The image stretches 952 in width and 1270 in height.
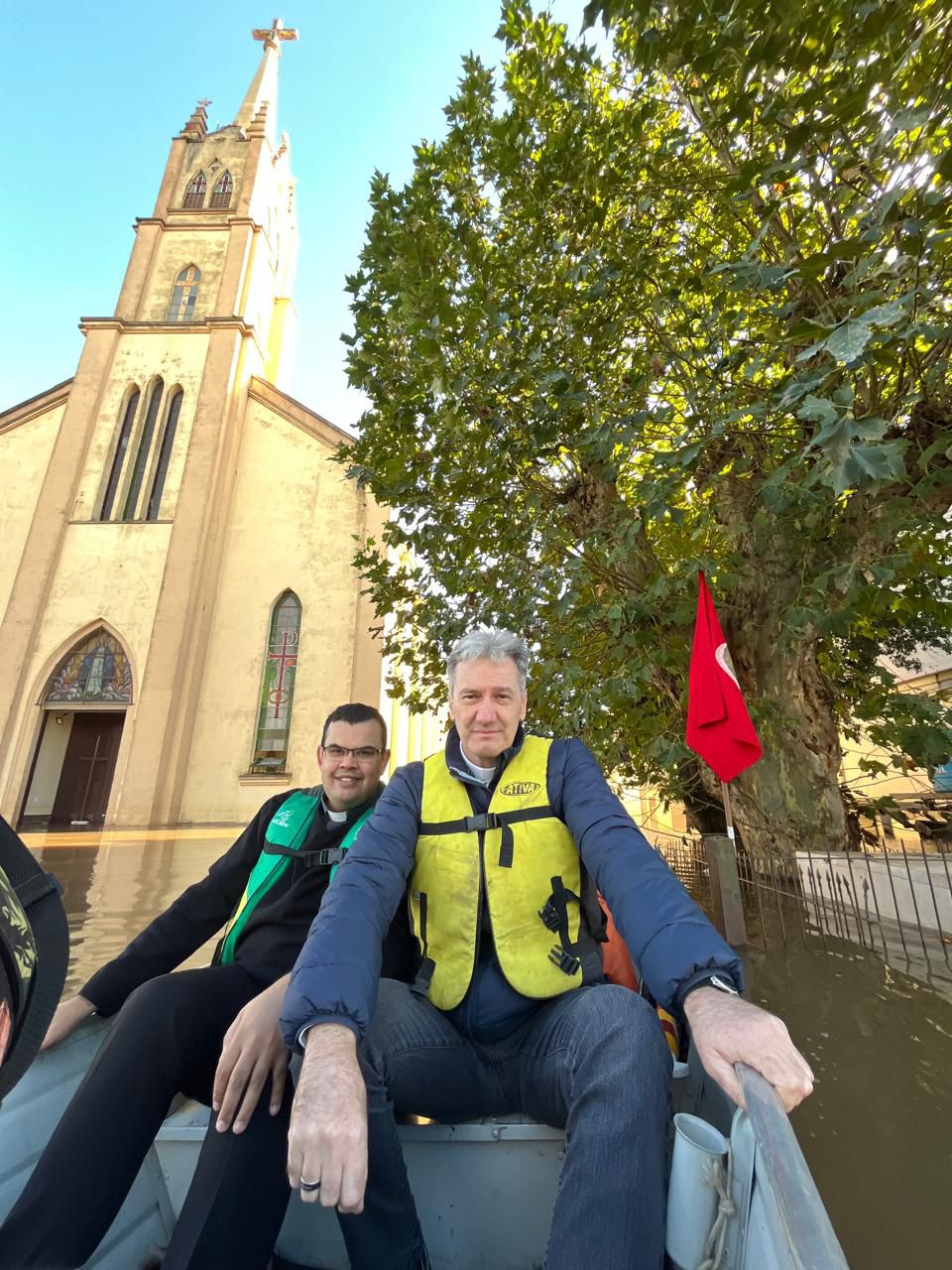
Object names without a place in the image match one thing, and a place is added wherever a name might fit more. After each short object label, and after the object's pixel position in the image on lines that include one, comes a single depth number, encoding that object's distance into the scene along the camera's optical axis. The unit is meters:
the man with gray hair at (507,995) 1.10
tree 3.01
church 14.85
